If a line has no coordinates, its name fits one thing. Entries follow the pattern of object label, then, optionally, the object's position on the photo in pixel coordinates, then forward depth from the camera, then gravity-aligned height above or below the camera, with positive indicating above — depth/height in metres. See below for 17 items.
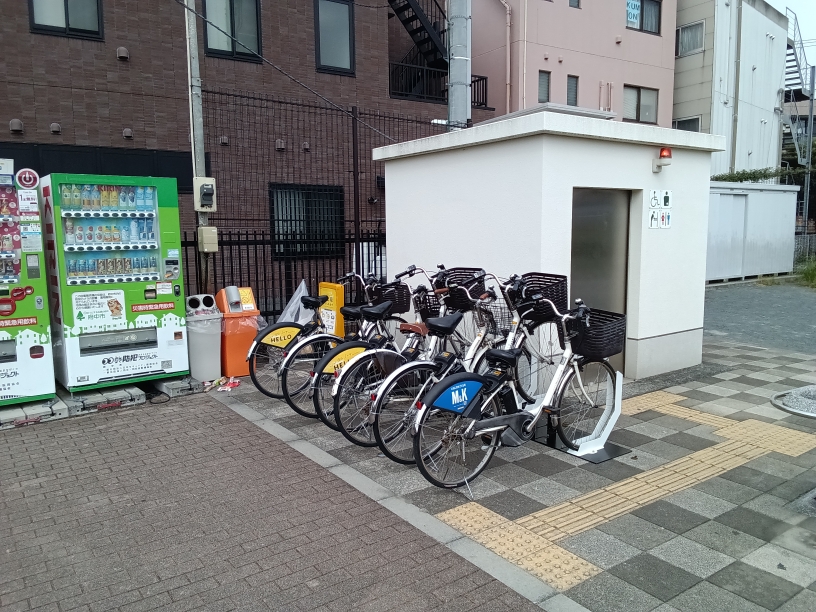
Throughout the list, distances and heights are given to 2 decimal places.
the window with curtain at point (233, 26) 11.71 +4.13
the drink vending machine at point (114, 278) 5.83 -0.37
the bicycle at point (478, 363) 4.42 -1.00
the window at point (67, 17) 10.02 +3.71
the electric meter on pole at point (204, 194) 7.32 +0.55
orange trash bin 6.94 -1.01
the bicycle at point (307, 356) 5.57 -1.09
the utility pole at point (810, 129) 21.73 +3.86
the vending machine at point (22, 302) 5.51 -0.55
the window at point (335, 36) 12.84 +4.29
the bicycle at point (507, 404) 4.01 -1.20
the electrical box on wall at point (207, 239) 7.41 +0.01
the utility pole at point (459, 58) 7.72 +2.26
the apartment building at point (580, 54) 16.09 +5.15
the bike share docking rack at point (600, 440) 4.71 -1.61
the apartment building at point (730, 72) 20.05 +5.54
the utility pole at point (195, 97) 7.16 +1.68
